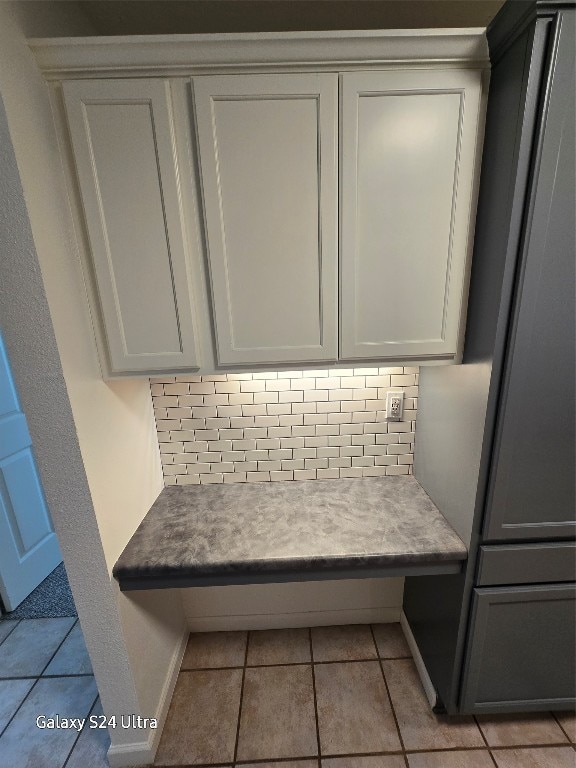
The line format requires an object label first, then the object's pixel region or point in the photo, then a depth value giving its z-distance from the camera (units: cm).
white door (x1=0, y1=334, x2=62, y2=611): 197
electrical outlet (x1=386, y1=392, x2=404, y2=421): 155
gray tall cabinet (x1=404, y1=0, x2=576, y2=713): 85
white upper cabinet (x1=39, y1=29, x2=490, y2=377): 95
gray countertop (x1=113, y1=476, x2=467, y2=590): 119
